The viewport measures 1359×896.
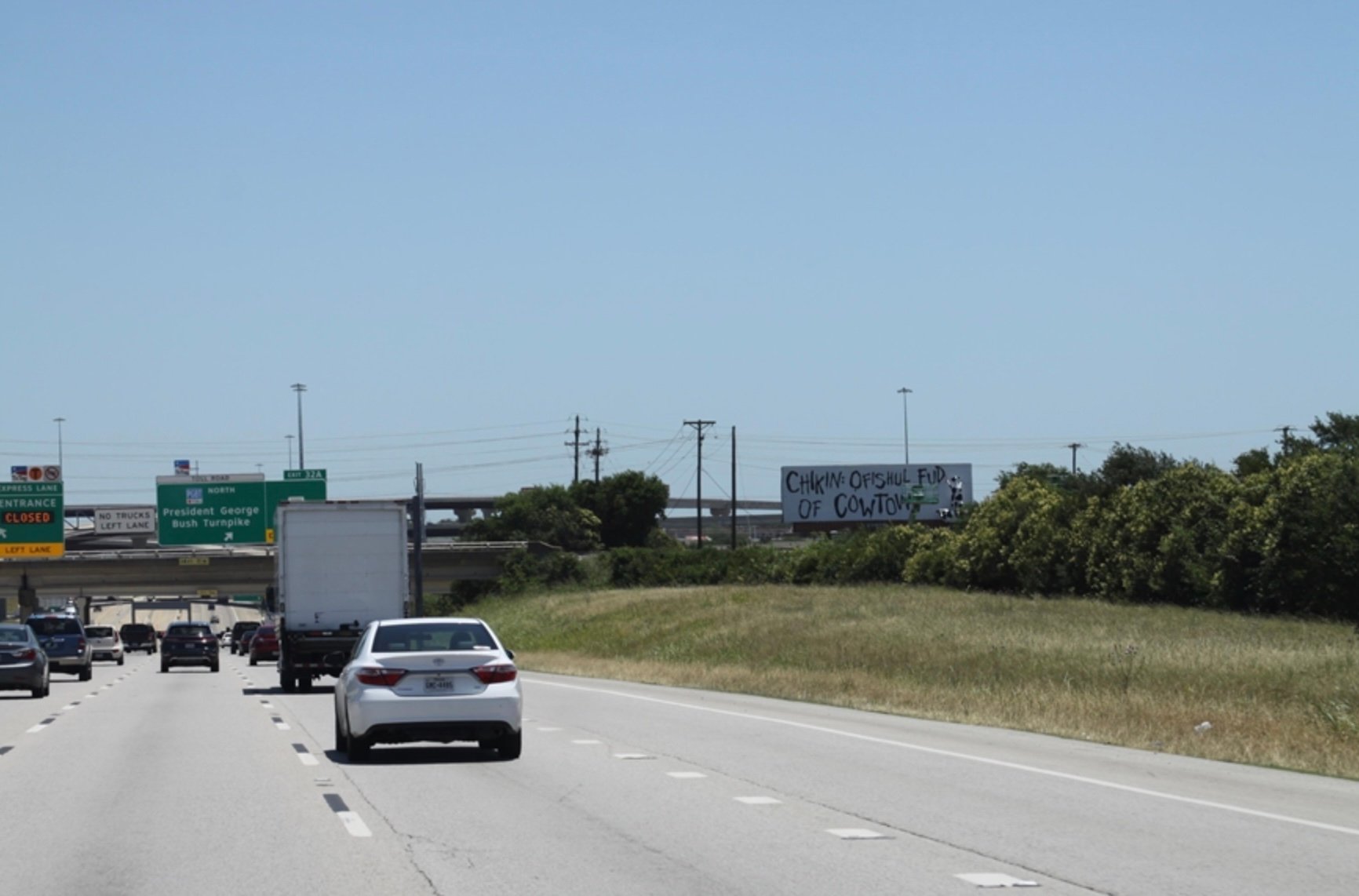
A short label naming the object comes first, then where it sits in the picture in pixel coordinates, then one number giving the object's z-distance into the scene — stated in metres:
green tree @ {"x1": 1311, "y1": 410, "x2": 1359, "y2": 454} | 82.74
